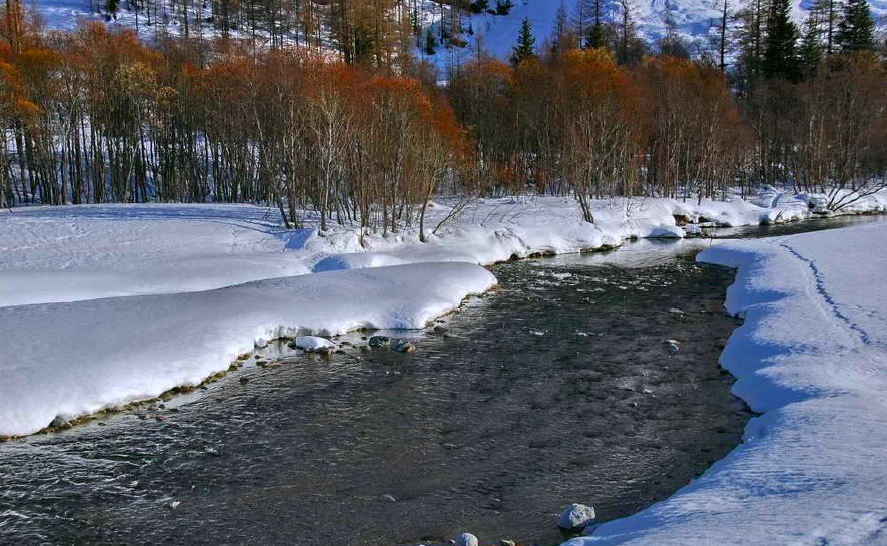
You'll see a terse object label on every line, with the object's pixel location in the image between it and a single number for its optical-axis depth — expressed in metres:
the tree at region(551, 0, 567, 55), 89.50
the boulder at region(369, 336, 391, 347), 15.97
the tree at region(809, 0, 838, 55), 75.06
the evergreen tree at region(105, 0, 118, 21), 88.54
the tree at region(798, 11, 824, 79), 66.12
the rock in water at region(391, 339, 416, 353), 15.53
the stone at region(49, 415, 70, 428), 10.92
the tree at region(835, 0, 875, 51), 69.62
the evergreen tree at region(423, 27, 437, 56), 99.31
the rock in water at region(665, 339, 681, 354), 15.12
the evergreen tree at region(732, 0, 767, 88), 73.19
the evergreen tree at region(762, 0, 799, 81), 67.75
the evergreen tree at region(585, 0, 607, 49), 69.62
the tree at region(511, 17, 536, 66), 71.69
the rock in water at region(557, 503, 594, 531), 7.86
